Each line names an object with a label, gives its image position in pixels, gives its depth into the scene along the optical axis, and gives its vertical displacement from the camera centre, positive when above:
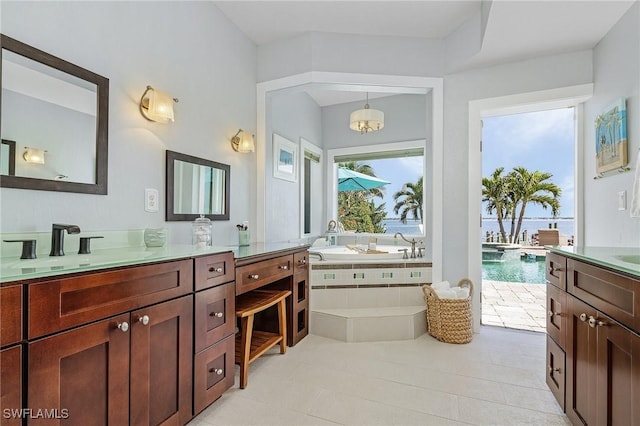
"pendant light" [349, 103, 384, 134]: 3.81 +1.10
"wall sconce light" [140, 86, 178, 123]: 2.08 +0.68
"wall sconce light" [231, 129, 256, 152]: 3.00 +0.66
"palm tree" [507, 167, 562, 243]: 8.33 +0.65
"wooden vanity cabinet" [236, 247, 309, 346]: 2.28 -0.56
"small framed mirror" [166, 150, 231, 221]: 2.33 +0.20
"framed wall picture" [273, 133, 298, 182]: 3.76 +0.67
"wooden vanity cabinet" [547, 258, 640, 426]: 1.10 -0.51
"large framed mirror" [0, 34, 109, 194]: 1.46 +0.45
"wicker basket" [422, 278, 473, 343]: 2.81 -0.88
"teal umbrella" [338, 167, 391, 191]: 5.05 +0.51
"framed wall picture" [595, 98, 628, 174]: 2.23 +0.57
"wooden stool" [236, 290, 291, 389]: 2.08 -0.79
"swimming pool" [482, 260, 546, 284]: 5.63 -1.01
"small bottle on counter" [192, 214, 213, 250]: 2.38 -0.12
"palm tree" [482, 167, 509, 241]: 8.48 +0.58
